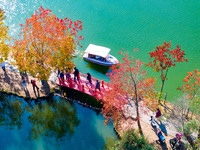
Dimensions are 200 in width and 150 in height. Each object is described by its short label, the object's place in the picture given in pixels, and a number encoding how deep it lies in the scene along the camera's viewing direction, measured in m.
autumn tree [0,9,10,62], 27.71
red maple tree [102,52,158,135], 22.94
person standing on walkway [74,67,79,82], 28.25
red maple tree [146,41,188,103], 24.69
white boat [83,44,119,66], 33.66
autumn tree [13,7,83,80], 25.88
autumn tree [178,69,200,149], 21.72
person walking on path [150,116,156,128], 24.16
